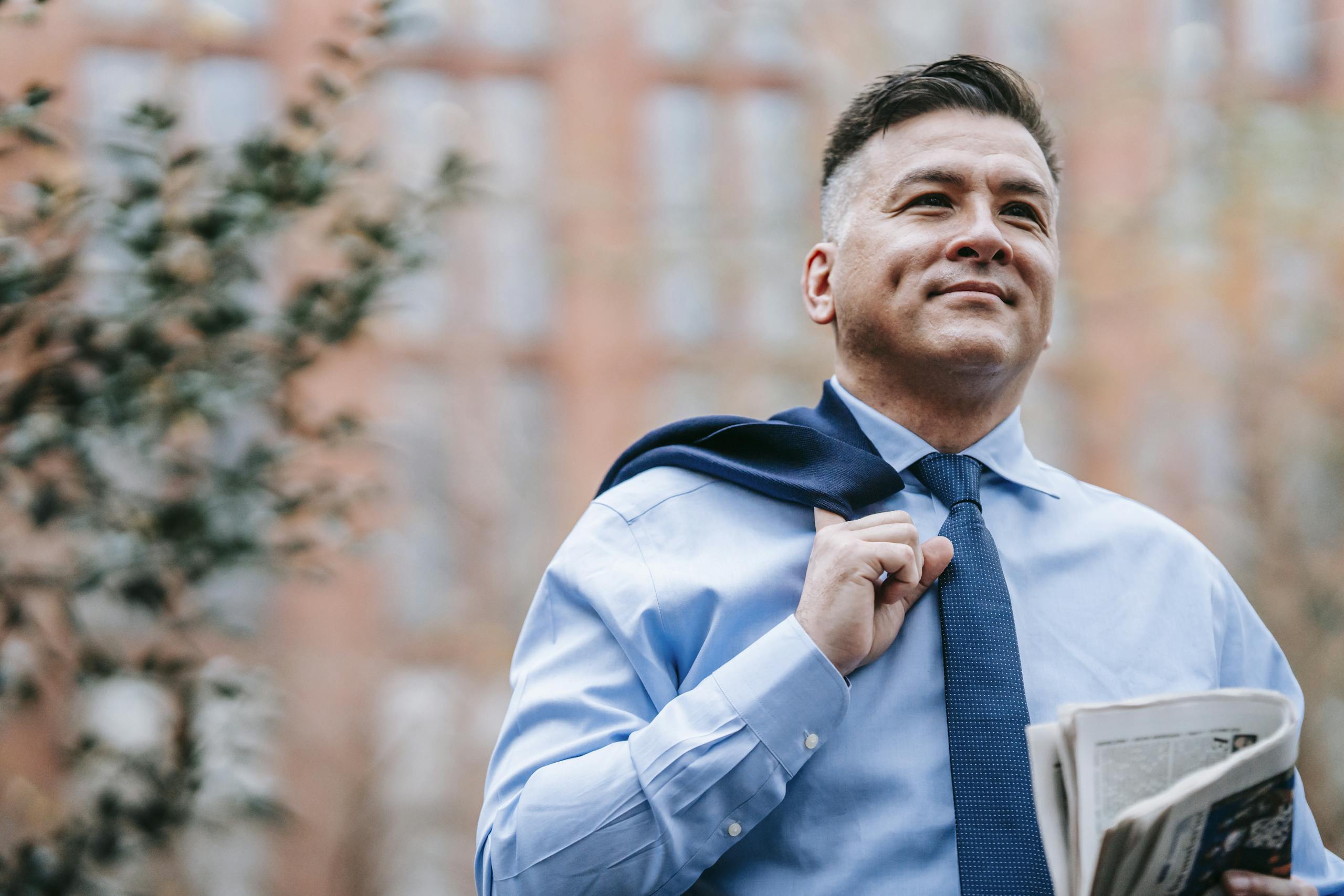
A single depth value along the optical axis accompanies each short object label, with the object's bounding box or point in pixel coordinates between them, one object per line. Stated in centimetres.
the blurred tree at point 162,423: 272
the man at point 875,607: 208
